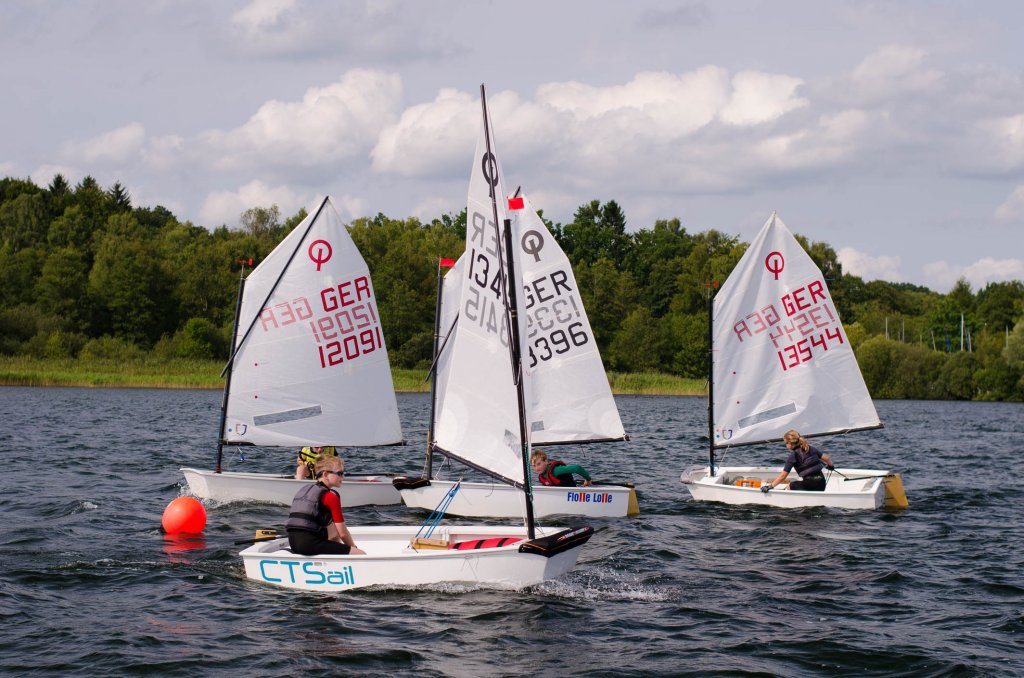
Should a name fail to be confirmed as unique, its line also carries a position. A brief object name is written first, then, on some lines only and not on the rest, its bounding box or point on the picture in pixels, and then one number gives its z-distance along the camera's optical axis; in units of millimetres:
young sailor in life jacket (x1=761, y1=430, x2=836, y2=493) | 22578
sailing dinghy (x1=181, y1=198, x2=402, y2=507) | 22984
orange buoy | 19375
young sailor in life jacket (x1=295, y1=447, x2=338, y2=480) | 21844
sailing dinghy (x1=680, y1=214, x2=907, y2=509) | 25312
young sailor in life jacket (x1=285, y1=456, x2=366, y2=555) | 14891
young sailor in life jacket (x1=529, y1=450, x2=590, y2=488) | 21672
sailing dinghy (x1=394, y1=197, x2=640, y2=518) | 23172
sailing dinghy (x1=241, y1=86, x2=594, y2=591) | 14719
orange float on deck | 23562
